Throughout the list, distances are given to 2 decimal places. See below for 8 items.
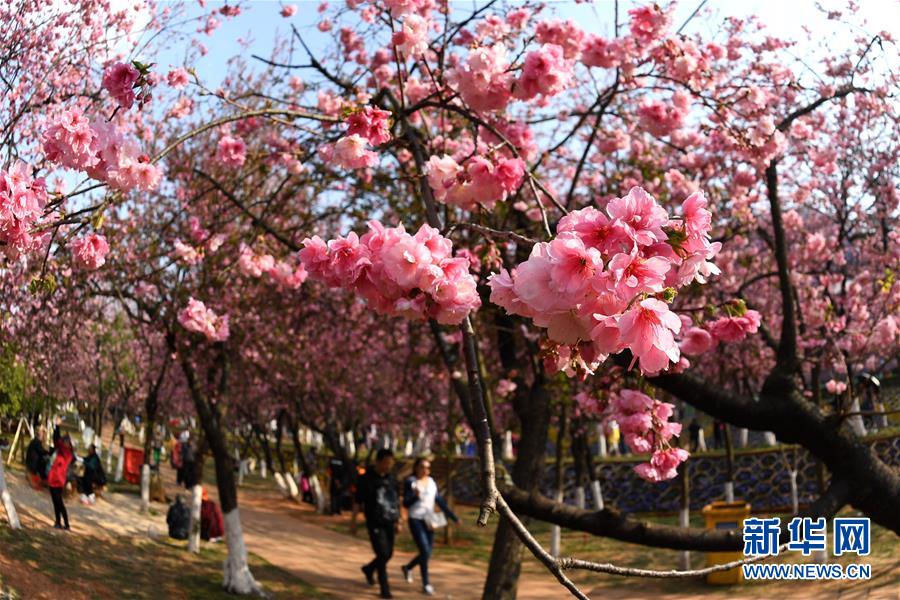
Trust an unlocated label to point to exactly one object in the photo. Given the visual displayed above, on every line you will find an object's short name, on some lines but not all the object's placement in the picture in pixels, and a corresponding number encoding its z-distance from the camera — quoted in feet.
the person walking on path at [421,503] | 34.58
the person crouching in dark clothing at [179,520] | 44.50
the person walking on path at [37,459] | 28.71
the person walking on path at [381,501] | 33.58
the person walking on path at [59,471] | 32.01
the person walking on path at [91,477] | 44.19
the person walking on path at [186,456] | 68.03
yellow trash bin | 37.45
